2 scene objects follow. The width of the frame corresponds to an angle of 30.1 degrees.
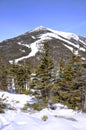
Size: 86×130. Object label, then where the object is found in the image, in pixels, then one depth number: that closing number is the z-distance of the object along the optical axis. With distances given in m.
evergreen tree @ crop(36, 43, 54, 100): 18.04
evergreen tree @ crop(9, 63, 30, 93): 38.68
